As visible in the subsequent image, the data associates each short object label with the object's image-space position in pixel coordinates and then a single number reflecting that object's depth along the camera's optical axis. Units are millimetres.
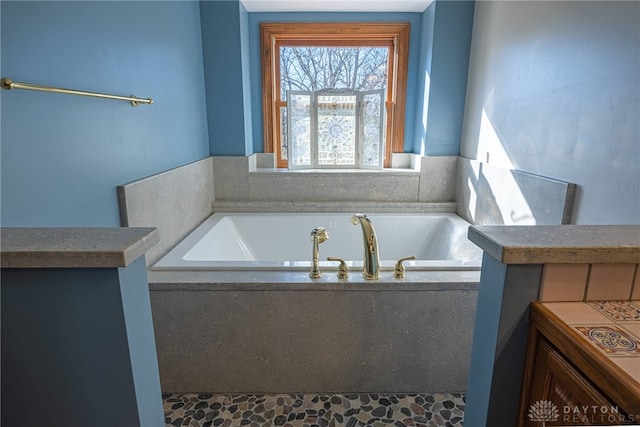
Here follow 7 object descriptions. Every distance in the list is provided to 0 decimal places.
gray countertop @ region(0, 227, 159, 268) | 659
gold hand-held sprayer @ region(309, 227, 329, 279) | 1505
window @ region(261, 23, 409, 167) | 2779
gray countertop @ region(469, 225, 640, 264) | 699
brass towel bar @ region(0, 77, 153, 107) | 930
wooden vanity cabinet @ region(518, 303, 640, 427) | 525
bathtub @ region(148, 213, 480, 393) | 1460
